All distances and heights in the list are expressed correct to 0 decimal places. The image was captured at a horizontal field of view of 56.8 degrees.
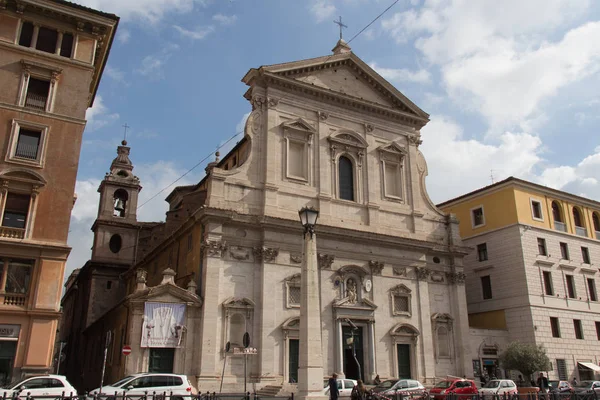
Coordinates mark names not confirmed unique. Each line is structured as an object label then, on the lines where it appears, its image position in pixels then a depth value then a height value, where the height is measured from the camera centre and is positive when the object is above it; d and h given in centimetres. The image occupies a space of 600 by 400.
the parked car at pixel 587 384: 3270 -13
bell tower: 4719 +1354
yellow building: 3688 +740
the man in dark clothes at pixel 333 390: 1708 -24
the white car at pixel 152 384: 2006 -8
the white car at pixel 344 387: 2428 -22
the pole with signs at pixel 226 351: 2581 +138
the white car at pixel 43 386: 1750 -13
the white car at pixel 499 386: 2813 -21
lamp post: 1628 +167
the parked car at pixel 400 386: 2448 -18
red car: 2559 -23
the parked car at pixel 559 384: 3254 -13
